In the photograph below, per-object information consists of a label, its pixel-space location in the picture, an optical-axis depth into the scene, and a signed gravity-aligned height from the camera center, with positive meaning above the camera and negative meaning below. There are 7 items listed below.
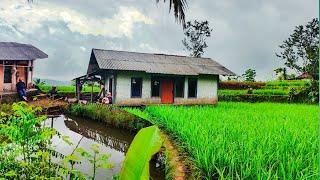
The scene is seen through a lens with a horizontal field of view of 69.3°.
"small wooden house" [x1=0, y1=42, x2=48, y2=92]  13.20 +1.45
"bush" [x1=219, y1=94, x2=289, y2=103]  15.74 -0.65
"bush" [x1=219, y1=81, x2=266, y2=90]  19.48 +0.28
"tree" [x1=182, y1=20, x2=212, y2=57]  23.19 +5.34
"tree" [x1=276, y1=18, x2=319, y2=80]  23.61 +4.67
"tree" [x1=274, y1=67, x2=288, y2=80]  25.99 +1.89
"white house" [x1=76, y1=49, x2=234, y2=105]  12.28 +0.61
